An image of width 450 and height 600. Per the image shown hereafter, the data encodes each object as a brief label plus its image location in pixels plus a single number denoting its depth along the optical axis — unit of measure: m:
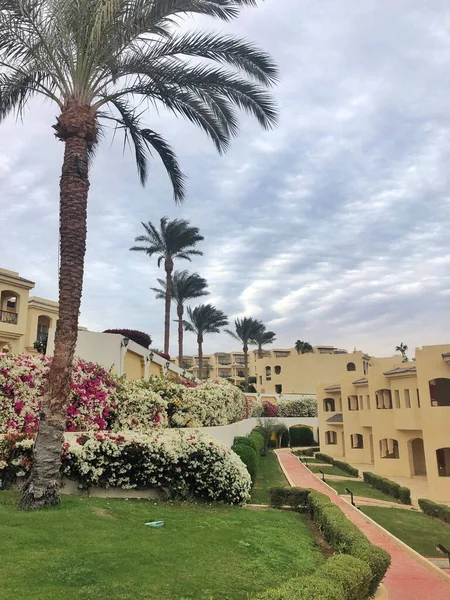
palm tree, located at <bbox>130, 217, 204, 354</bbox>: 36.03
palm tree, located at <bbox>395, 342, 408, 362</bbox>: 85.42
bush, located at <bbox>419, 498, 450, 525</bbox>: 18.33
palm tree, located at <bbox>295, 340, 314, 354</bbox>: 81.94
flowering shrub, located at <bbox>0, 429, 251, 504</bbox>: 9.80
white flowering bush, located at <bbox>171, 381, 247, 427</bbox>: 15.70
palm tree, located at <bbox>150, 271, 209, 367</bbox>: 41.47
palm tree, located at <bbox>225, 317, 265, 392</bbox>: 61.97
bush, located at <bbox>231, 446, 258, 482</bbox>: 17.59
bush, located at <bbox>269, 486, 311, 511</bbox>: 12.47
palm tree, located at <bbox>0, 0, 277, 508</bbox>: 8.34
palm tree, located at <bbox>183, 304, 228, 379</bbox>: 50.16
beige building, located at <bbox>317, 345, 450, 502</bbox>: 24.00
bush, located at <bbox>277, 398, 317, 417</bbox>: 54.34
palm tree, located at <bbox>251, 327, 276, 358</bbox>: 72.75
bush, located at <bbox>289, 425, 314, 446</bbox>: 50.19
